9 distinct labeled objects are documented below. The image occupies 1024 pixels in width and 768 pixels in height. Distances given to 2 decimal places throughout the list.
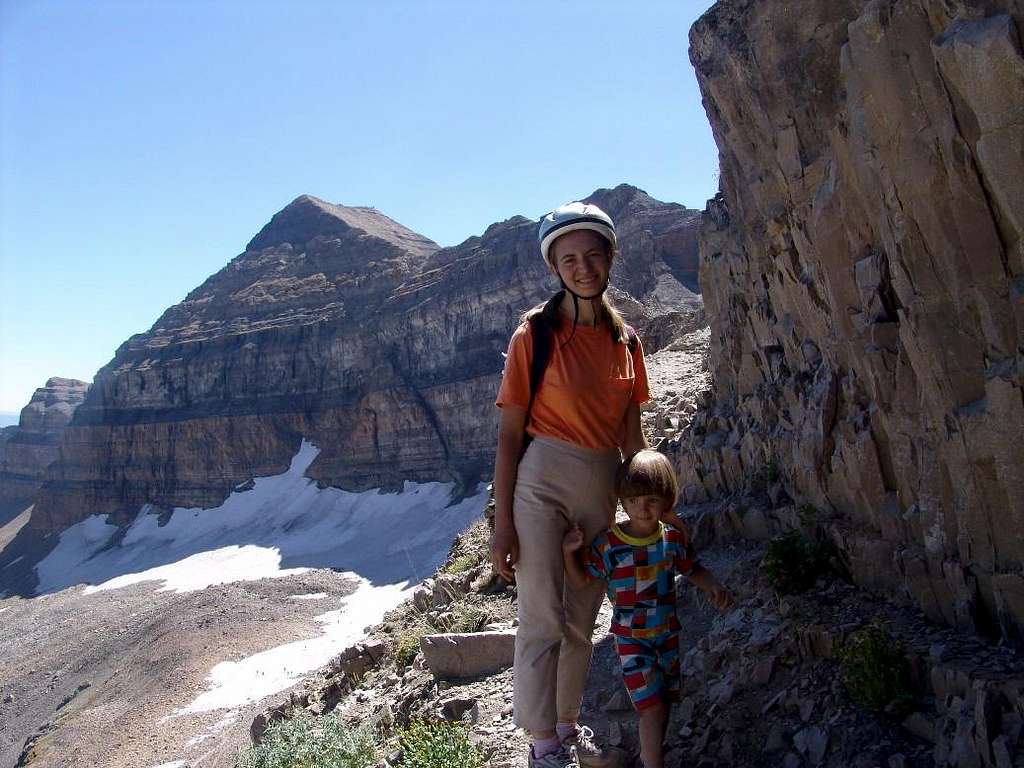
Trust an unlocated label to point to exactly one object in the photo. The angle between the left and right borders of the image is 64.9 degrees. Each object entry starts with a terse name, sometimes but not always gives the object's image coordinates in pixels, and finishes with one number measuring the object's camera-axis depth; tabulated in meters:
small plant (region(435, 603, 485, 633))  9.14
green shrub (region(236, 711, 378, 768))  6.36
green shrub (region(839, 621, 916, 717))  3.87
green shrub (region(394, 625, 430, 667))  9.75
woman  3.93
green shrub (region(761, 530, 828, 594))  5.53
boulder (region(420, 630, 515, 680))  7.45
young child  3.91
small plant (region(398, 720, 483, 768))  4.97
